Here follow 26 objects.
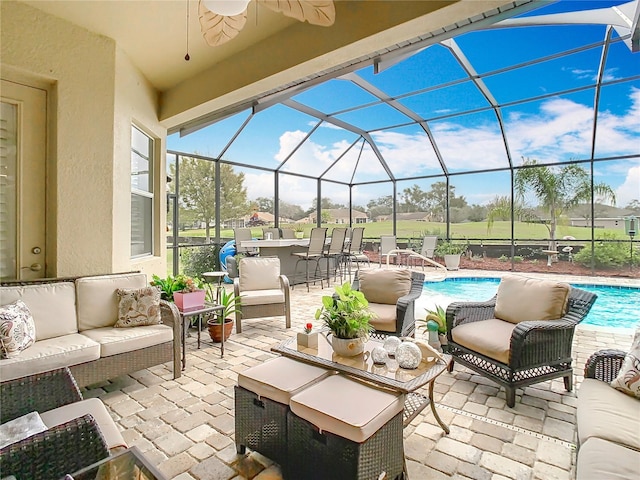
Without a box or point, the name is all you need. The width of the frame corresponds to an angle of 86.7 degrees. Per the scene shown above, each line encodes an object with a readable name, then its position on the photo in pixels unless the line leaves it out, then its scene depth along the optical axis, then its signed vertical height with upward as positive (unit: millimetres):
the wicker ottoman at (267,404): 1785 -915
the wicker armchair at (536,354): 2430 -873
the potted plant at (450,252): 10414 -438
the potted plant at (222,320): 3720 -978
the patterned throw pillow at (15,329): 2242 -650
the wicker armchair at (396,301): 3262 -654
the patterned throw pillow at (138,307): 3020 -648
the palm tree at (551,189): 9008 +1380
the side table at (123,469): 1185 -837
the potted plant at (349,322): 2172 -550
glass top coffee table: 1854 -779
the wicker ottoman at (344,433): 1484 -907
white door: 2996 +499
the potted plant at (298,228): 9164 +253
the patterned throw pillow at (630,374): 1717 -698
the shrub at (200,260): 7887 -563
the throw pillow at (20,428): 1403 -834
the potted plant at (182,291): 3447 -581
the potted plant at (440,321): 3311 -843
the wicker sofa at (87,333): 2395 -808
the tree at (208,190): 8000 +1165
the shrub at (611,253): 8430 -355
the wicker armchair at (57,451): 1155 -774
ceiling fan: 1960 +1359
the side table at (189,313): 3285 -769
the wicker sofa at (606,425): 1270 -826
